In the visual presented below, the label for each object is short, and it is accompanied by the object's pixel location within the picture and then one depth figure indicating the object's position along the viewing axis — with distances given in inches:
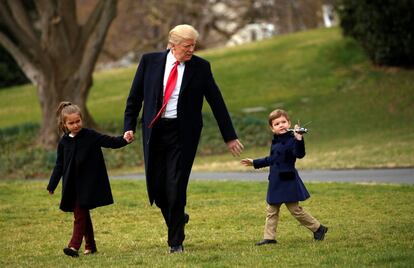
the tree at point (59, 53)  1950.0
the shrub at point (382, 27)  2196.1
